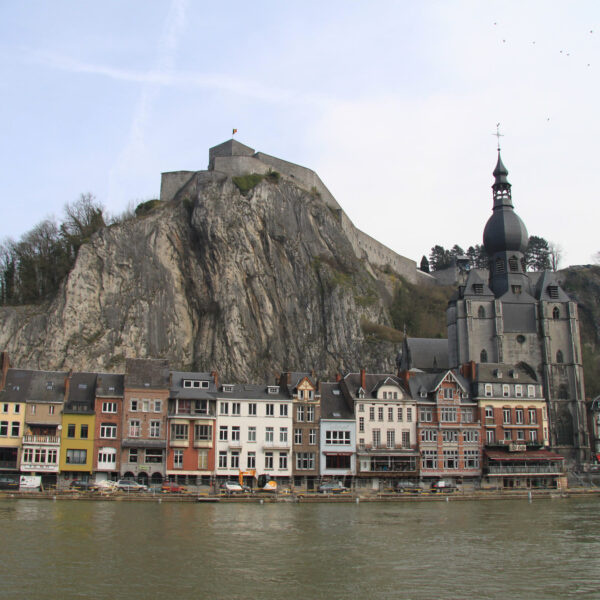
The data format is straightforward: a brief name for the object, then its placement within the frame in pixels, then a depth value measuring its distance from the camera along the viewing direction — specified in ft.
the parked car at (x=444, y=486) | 192.75
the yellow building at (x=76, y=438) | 187.93
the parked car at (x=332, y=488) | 184.96
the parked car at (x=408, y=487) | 191.93
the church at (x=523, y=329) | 264.52
